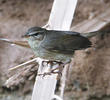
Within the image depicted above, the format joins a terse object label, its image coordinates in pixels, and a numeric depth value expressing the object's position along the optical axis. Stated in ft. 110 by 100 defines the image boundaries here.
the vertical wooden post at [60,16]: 24.62
